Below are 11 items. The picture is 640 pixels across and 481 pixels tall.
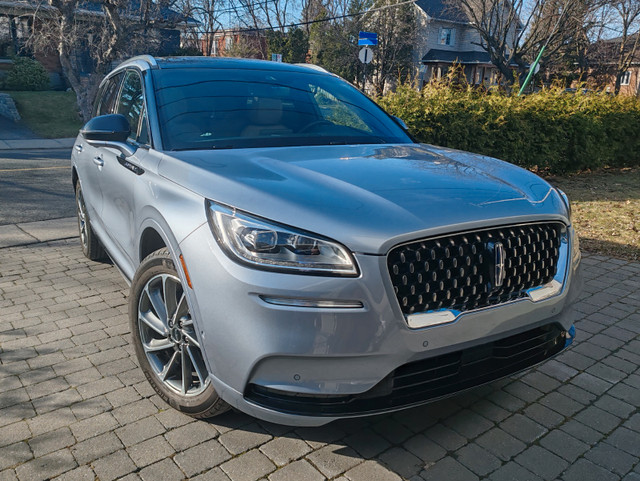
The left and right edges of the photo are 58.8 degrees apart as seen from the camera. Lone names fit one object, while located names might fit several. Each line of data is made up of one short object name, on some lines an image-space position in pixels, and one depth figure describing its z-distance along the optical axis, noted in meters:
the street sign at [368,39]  14.35
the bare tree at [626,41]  35.98
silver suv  2.23
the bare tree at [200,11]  22.88
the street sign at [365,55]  17.33
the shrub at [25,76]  25.91
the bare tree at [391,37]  36.78
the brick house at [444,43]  42.88
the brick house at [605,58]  42.88
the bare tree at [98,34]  19.56
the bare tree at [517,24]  27.19
